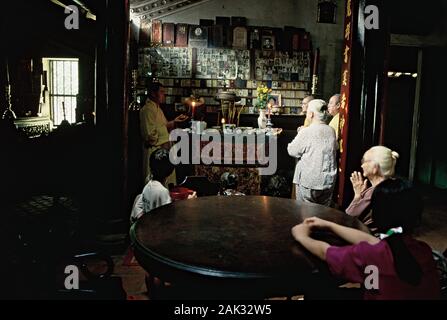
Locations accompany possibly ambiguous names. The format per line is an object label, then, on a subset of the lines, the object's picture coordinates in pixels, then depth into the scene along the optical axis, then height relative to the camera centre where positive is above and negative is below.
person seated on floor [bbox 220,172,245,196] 5.17 -1.00
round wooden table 1.78 -0.73
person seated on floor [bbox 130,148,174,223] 3.23 -0.65
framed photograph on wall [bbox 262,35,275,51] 10.13 +1.65
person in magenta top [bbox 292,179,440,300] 1.67 -0.63
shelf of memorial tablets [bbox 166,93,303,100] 10.23 +0.23
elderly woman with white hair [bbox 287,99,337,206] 4.29 -0.50
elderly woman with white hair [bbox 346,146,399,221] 2.63 -0.39
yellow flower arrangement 7.25 +0.19
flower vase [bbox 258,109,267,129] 7.03 -0.25
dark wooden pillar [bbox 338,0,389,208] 4.62 +0.31
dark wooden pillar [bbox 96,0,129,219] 4.52 +0.00
